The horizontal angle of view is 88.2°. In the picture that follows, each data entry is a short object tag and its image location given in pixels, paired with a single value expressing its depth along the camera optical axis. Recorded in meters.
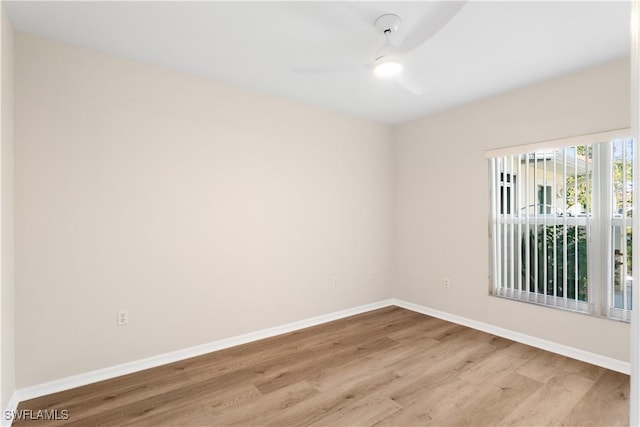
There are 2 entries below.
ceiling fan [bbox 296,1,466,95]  1.80
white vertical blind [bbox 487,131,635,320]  2.75
